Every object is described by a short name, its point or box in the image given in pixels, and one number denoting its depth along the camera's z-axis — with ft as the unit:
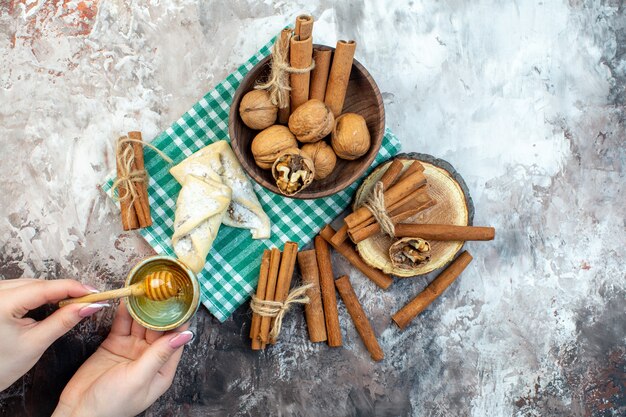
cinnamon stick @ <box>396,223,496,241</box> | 2.19
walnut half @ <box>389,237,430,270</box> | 2.16
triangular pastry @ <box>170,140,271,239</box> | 2.18
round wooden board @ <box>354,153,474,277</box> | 2.24
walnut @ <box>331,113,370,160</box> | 2.04
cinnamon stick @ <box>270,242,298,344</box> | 2.21
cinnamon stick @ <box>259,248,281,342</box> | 2.21
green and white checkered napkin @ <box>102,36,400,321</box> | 2.26
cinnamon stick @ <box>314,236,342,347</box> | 2.28
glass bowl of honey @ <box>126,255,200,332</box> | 2.06
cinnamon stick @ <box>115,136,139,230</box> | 2.18
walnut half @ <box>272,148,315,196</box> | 2.01
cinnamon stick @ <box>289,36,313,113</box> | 1.97
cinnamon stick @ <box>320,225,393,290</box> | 2.27
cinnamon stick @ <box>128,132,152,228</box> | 2.20
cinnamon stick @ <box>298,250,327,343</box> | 2.27
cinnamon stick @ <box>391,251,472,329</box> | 2.29
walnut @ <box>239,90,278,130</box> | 2.05
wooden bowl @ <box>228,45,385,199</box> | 2.06
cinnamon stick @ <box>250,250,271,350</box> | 2.22
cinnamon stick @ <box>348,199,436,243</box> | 2.17
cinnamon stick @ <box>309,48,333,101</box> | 2.06
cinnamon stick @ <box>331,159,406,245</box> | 2.19
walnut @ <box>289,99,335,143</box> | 2.02
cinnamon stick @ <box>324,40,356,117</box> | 2.03
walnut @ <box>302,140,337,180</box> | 2.07
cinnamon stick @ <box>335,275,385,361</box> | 2.30
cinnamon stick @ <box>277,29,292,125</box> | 1.99
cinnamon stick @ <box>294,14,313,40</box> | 1.93
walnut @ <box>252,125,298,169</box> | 2.05
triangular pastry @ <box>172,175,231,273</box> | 2.13
